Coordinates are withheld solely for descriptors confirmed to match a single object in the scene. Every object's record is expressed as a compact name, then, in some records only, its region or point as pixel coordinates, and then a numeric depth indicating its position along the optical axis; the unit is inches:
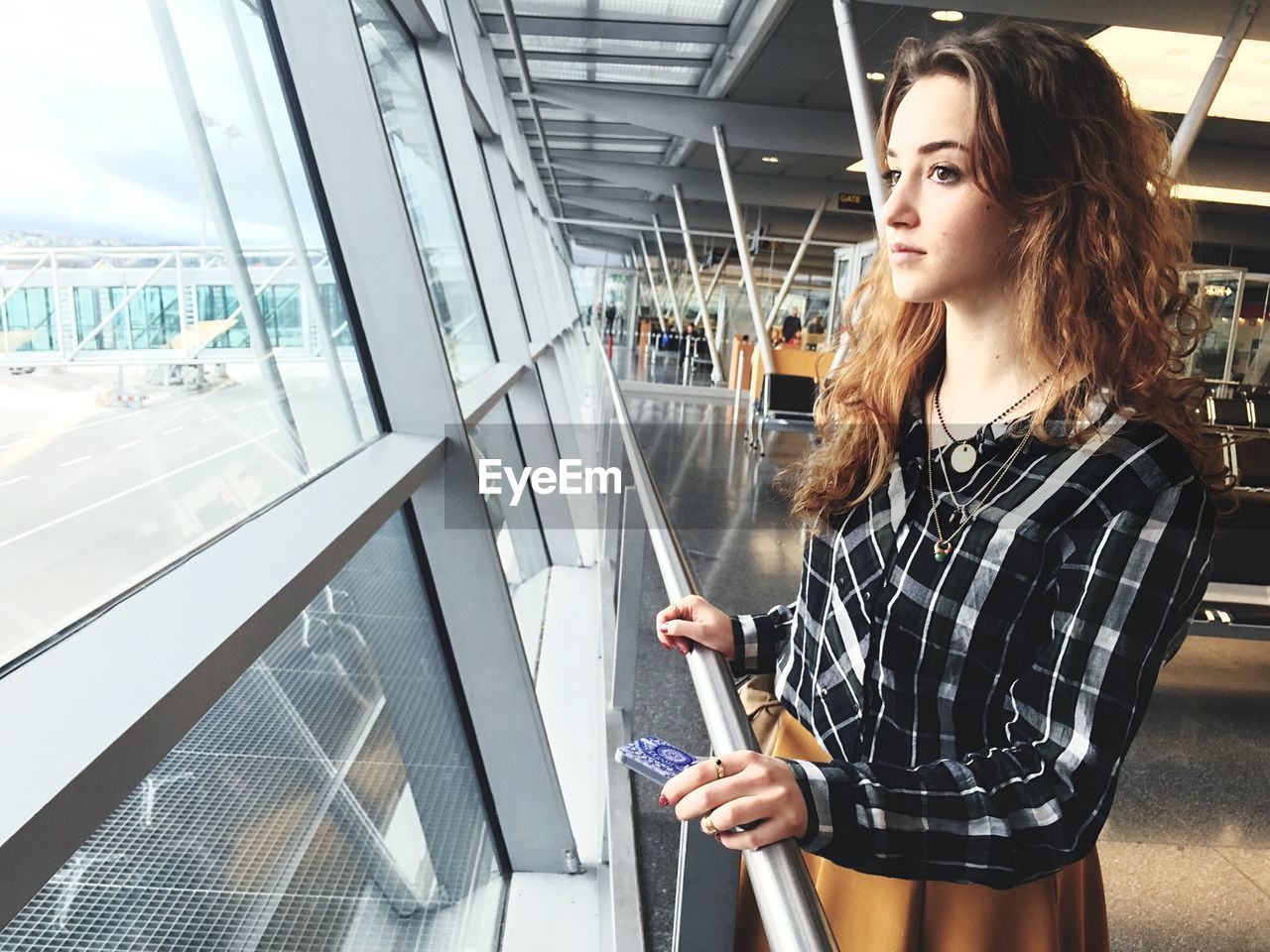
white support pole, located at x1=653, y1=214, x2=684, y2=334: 1111.4
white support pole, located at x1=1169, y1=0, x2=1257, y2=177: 237.5
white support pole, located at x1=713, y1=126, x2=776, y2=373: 504.7
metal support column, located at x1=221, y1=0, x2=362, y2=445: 86.2
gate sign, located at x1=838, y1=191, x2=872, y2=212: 689.0
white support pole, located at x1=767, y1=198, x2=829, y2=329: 781.9
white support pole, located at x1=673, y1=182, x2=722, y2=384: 829.2
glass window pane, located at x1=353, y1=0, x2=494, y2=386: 171.8
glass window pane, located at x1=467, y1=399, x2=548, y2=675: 191.2
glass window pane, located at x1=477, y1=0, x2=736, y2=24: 384.2
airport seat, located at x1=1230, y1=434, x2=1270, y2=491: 206.1
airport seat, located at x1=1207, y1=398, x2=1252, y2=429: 285.1
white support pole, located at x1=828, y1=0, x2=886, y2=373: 234.8
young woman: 35.3
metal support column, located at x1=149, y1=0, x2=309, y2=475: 69.1
